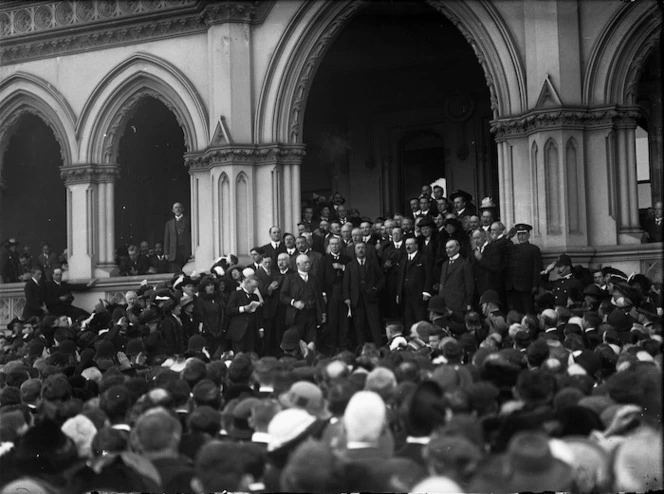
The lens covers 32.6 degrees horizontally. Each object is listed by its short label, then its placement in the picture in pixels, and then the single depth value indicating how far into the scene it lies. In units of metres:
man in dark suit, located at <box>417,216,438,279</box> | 15.59
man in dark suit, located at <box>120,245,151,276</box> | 21.42
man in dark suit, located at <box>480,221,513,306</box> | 14.82
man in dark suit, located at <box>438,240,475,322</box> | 14.62
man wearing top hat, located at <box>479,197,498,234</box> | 15.62
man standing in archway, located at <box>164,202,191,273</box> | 20.59
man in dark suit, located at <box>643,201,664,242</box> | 17.11
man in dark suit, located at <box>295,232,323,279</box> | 15.77
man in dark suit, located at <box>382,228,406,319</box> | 15.65
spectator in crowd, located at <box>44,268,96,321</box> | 19.25
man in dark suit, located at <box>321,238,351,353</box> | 15.73
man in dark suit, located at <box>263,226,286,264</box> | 17.05
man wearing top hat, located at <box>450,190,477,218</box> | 16.82
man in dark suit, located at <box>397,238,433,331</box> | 15.34
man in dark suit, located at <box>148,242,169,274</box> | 21.10
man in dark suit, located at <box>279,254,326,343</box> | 15.50
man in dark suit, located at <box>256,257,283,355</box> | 15.83
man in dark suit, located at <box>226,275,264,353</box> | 15.59
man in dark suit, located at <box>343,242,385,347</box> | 15.51
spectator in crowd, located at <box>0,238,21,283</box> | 21.58
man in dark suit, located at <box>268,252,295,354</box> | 15.80
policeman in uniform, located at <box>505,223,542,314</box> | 14.94
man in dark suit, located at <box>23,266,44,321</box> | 18.92
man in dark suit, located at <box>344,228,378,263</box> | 15.60
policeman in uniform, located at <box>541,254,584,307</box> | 14.50
